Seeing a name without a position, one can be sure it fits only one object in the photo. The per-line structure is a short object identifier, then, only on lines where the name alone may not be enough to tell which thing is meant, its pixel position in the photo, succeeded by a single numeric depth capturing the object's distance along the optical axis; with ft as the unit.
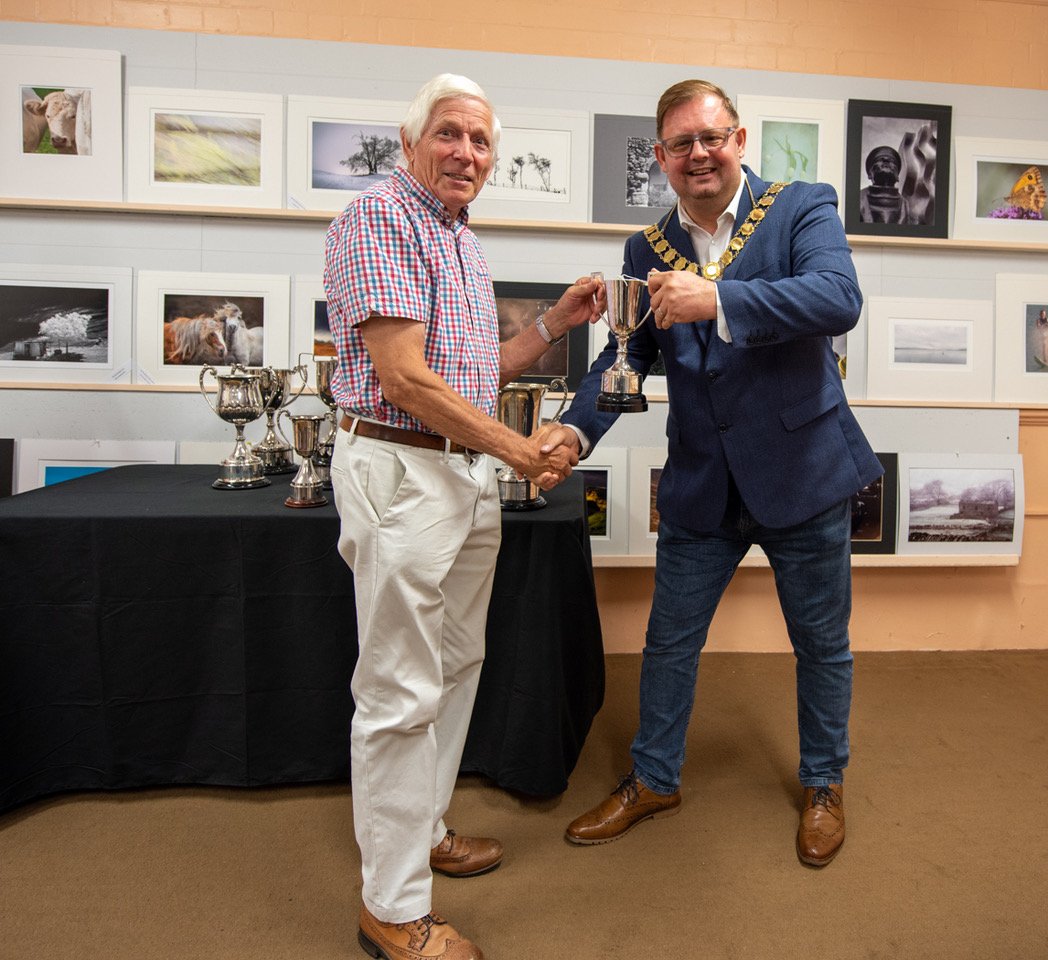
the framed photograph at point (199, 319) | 11.01
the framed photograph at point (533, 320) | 11.40
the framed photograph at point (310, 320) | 11.18
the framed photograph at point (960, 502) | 12.10
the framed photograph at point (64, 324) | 10.88
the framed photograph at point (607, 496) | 11.69
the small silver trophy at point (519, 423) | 8.03
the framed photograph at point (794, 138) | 11.35
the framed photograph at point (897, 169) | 11.59
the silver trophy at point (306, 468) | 7.83
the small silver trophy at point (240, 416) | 8.79
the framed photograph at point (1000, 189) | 11.82
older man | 5.16
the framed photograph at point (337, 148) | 10.85
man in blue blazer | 6.13
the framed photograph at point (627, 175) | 11.21
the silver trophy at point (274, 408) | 9.23
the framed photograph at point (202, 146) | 10.70
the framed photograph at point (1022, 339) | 12.07
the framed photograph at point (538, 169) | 11.09
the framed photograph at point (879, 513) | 12.05
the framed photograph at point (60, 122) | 10.55
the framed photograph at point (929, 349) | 11.87
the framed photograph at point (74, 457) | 11.00
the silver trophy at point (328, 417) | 8.89
